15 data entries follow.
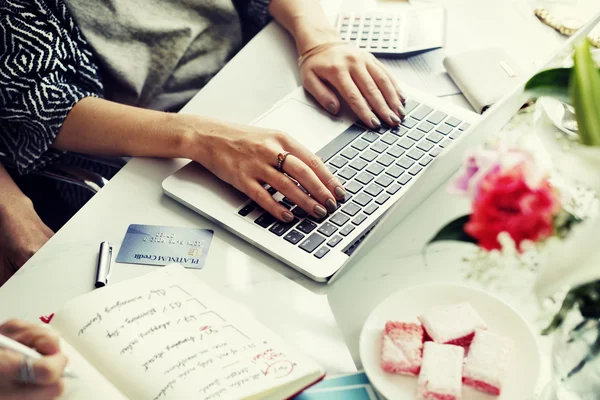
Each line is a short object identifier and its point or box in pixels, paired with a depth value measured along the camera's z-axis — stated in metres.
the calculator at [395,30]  1.05
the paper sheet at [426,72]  0.98
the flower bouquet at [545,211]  0.37
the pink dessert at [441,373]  0.55
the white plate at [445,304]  0.56
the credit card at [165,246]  0.74
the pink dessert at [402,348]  0.58
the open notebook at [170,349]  0.56
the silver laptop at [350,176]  0.67
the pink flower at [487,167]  0.38
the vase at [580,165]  0.37
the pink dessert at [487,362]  0.55
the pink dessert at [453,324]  0.59
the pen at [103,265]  0.71
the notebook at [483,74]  0.92
